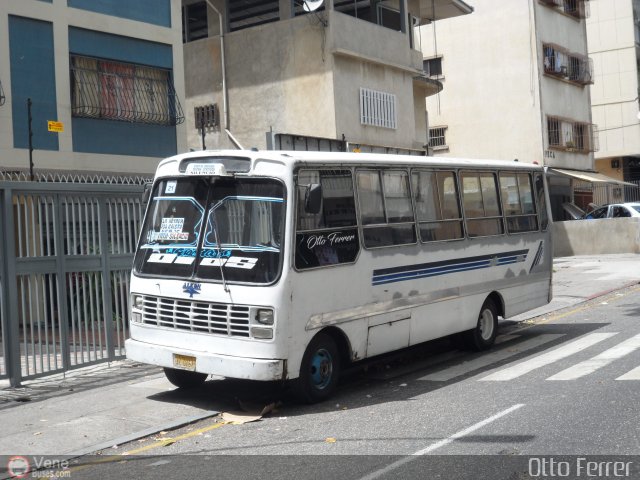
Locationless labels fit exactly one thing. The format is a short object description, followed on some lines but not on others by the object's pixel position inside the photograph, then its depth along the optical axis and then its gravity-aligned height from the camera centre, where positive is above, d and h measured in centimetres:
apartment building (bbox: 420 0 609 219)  3538 +659
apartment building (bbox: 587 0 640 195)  4369 +826
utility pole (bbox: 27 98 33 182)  1417 +223
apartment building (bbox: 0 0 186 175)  1579 +362
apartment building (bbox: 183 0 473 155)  2409 +541
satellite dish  2317 +684
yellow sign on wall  1625 +263
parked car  3222 +68
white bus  855 -23
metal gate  984 -20
